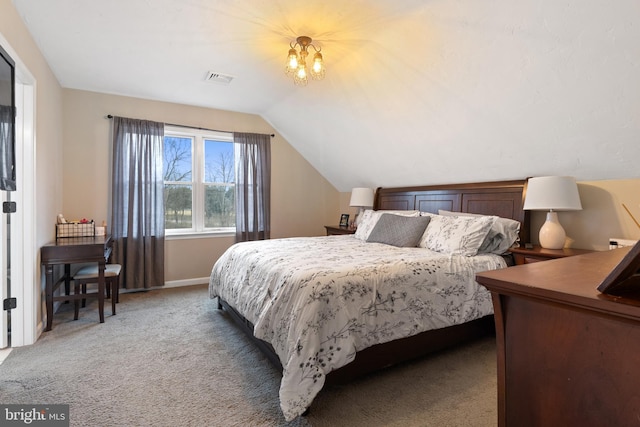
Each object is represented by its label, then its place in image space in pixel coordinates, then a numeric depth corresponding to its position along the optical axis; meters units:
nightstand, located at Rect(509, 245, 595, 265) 2.42
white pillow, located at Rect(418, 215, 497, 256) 2.62
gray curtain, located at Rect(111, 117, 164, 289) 3.76
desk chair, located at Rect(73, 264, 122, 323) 2.92
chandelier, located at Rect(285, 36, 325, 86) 2.37
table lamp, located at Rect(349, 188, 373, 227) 4.38
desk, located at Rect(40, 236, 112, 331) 2.70
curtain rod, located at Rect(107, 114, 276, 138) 4.09
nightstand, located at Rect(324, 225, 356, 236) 4.48
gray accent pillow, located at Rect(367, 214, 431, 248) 3.04
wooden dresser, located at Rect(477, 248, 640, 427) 0.66
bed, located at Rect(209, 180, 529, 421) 1.74
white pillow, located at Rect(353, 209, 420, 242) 3.57
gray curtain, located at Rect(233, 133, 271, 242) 4.46
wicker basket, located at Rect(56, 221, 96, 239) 3.24
